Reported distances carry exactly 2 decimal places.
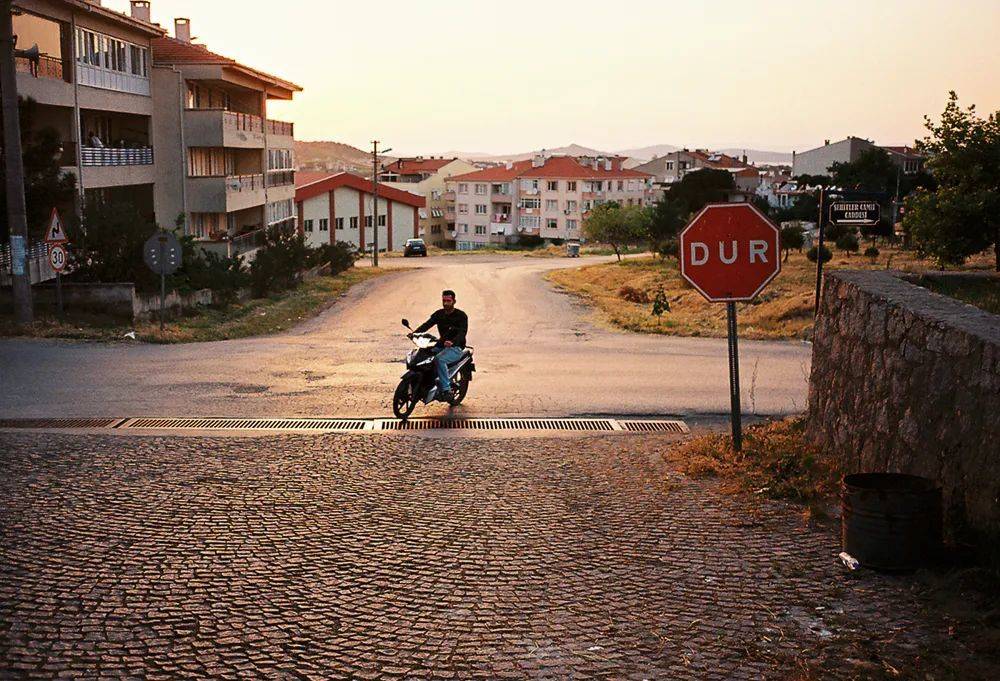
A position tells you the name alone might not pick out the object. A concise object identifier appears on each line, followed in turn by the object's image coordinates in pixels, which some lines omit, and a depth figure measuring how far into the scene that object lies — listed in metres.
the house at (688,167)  162.12
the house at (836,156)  108.75
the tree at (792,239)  45.97
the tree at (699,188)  81.25
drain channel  12.64
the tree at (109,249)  26.38
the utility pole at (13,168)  21.53
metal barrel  6.44
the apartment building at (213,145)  41.88
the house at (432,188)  144.88
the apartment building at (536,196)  131.00
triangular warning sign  22.09
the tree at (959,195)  17.22
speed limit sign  22.11
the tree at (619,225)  79.31
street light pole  68.50
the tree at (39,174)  24.64
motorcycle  13.55
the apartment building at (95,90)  30.98
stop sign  9.94
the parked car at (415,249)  84.88
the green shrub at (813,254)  36.77
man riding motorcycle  14.11
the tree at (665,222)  75.38
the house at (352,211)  96.94
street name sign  13.46
